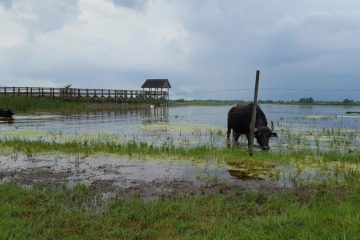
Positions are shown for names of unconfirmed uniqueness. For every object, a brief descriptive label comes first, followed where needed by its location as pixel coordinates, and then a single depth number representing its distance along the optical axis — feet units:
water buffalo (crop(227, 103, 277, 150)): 48.91
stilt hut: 240.85
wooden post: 38.74
